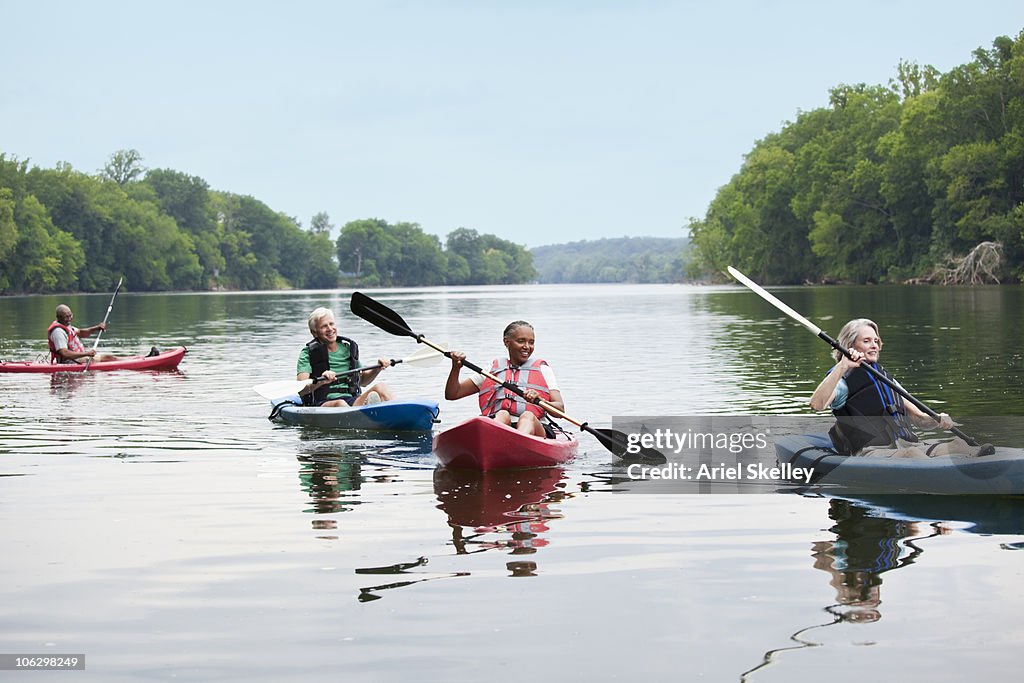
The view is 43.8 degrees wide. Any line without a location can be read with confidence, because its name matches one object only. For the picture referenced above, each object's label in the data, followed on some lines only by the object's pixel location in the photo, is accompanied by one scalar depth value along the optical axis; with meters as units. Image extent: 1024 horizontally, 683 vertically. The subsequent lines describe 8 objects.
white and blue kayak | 12.57
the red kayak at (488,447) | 9.73
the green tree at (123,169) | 147.62
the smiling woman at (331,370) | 13.01
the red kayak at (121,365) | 20.56
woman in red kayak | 10.41
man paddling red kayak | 20.70
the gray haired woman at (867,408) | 8.55
